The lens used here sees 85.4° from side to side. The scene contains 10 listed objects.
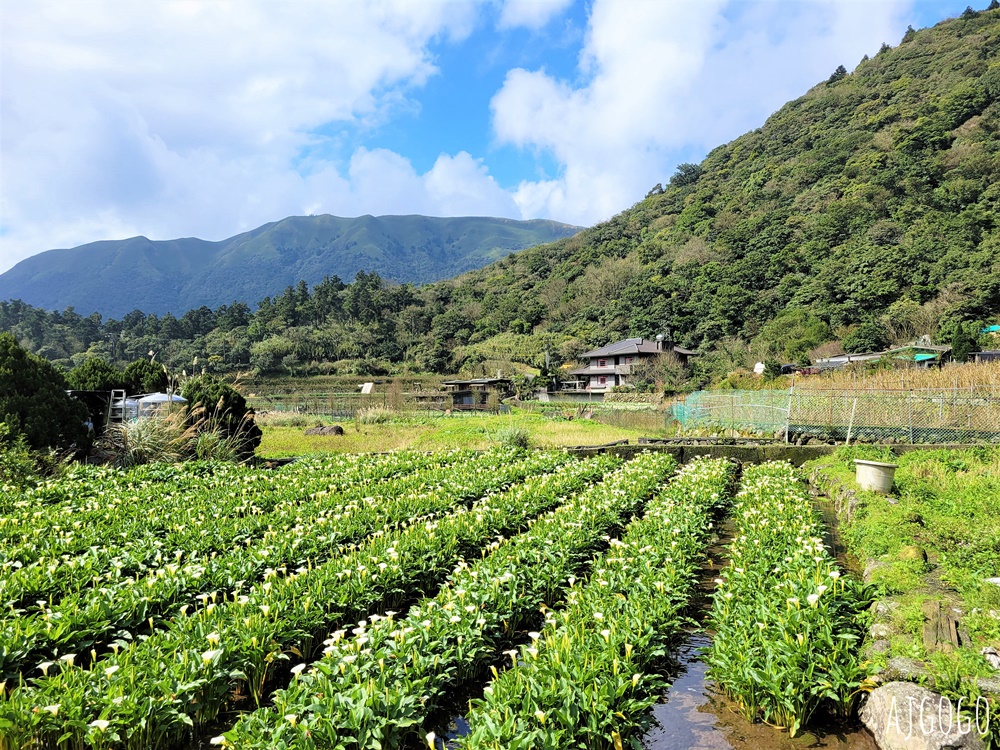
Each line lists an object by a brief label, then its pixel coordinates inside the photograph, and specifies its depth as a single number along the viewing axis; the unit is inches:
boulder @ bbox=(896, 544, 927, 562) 213.8
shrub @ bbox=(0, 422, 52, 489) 363.3
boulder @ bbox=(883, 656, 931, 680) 134.4
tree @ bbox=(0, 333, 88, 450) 434.6
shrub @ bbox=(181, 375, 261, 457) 579.8
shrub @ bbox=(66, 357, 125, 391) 605.3
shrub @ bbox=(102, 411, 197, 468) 493.4
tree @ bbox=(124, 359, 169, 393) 652.1
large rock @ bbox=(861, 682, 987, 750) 115.7
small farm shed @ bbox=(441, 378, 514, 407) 1471.5
